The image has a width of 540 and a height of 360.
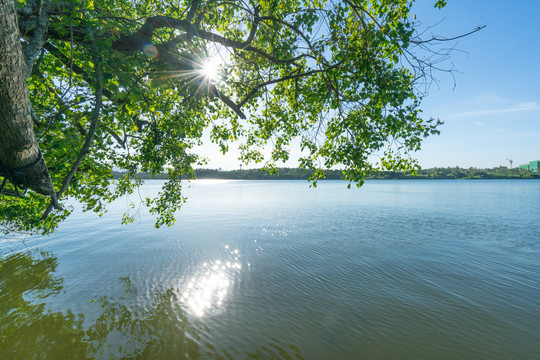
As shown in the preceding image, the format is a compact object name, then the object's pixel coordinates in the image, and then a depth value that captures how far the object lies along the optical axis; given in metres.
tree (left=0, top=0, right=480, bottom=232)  2.65
